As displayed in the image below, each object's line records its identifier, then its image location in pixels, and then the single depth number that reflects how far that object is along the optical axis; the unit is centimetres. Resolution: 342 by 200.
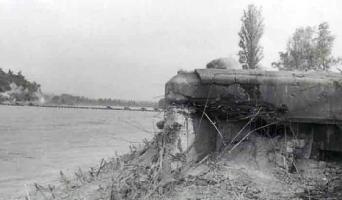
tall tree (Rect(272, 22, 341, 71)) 2583
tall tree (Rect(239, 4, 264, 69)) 2306
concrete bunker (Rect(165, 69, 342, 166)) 518
